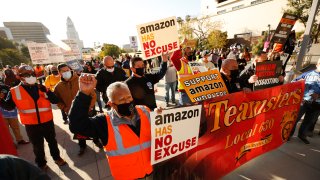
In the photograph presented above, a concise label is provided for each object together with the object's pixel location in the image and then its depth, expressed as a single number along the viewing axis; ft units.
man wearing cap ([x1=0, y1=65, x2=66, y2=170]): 10.72
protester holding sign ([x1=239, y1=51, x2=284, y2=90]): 13.74
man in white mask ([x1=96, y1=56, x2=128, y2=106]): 16.55
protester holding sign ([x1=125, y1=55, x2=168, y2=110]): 11.92
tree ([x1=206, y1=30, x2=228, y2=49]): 147.02
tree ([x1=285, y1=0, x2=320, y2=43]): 99.40
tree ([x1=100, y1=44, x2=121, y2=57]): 235.77
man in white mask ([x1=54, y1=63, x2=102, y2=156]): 13.42
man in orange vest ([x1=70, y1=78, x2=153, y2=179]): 6.25
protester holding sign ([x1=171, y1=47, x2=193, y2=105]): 13.92
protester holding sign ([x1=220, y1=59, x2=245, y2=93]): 12.01
